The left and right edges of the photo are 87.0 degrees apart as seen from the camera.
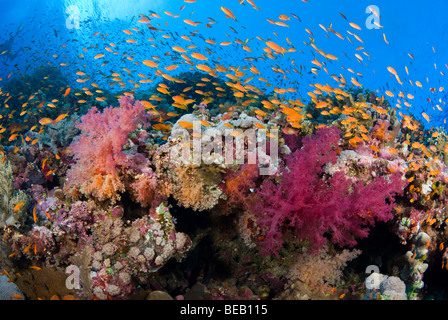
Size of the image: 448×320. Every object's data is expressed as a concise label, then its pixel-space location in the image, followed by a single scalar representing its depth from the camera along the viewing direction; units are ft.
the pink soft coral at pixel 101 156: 13.52
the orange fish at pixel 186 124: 14.00
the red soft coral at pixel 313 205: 12.60
